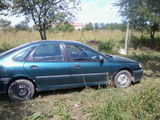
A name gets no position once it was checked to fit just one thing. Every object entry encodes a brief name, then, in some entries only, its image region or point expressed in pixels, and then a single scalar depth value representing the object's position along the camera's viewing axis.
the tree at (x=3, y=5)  7.38
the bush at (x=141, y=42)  12.56
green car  3.78
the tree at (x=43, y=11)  8.08
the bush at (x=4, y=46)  10.02
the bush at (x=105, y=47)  9.27
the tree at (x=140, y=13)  6.86
